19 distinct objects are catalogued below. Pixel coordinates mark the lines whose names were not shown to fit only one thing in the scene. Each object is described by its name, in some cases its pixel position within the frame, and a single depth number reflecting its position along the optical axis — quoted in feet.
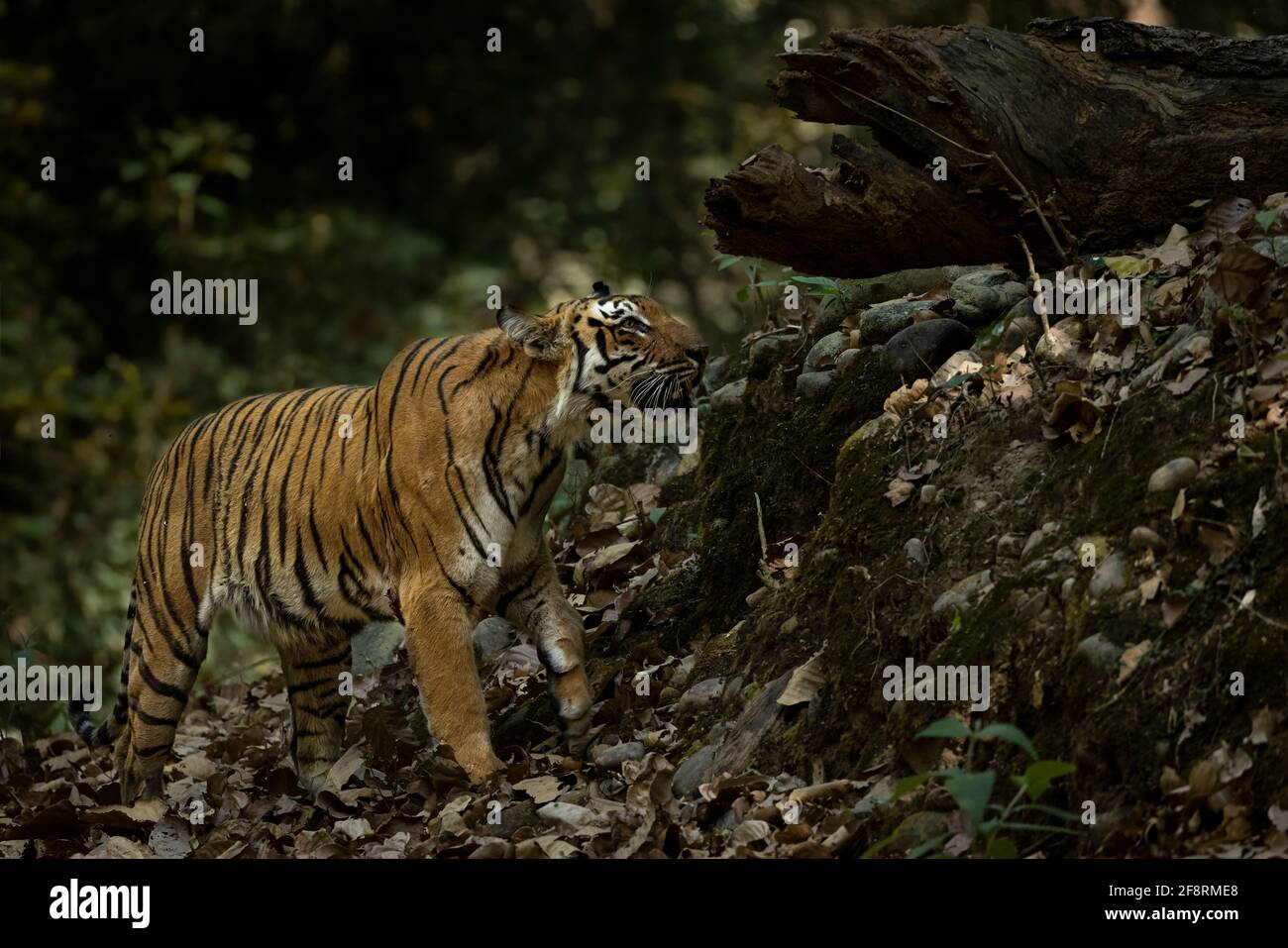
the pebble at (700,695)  18.80
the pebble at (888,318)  20.12
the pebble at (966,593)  15.35
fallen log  18.24
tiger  20.48
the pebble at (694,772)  16.81
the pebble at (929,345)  19.08
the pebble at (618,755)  18.81
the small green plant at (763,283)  21.16
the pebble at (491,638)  24.16
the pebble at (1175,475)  14.15
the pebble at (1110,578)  14.03
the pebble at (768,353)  22.38
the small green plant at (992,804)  11.90
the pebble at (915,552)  16.31
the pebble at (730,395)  23.31
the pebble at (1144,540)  13.99
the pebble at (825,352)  21.09
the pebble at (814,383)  20.76
